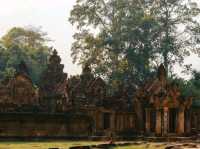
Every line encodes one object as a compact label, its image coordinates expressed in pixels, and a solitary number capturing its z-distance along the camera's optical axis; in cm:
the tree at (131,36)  4991
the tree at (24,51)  6231
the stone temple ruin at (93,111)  2944
